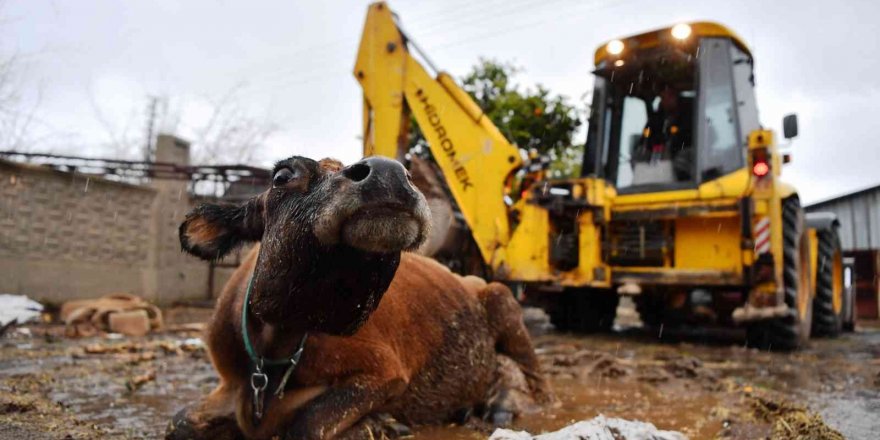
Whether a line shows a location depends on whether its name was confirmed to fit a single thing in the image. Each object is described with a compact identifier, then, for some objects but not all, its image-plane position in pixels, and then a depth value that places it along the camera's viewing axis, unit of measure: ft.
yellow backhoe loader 22.61
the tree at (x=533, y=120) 39.17
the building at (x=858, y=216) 54.95
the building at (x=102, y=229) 30.81
